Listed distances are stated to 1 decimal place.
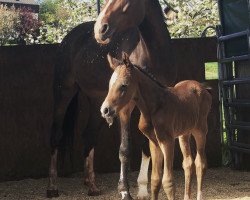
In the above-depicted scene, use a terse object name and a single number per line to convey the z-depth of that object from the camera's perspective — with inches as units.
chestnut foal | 120.5
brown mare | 163.5
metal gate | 237.9
